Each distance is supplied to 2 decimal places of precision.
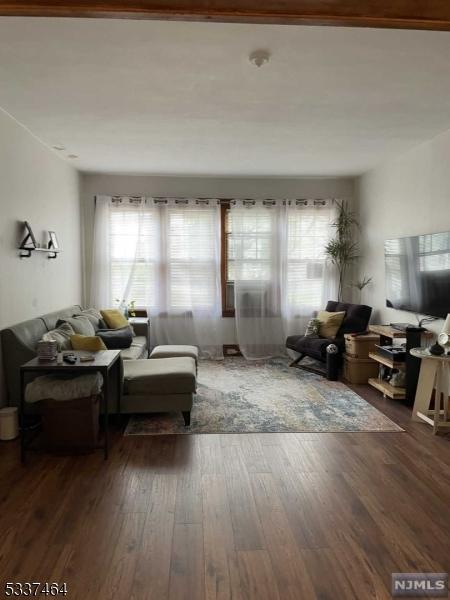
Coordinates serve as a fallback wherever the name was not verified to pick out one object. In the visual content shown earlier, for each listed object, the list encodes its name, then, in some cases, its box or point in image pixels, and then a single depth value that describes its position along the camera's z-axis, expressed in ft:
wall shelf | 13.15
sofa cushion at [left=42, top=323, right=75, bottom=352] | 11.80
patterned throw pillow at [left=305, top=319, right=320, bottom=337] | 18.52
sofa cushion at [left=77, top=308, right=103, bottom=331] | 16.32
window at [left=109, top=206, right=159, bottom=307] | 20.43
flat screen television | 13.21
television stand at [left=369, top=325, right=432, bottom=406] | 13.64
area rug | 11.87
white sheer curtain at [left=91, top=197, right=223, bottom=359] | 20.30
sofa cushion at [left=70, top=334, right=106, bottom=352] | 12.00
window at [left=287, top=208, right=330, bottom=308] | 21.02
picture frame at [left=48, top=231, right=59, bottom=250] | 15.17
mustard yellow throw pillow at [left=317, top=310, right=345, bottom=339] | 18.19
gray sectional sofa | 11.52
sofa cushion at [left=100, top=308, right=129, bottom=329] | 17.16
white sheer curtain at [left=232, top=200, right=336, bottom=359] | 20.92
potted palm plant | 20.75
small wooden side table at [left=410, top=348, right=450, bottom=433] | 11.62
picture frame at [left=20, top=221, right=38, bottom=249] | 12.97
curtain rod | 20.45
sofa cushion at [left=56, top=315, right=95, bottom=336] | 14.08
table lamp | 11.68
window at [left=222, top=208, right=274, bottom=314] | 20.88
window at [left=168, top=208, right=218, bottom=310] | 20.71
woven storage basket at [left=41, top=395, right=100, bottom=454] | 10.23
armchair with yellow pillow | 17.46
